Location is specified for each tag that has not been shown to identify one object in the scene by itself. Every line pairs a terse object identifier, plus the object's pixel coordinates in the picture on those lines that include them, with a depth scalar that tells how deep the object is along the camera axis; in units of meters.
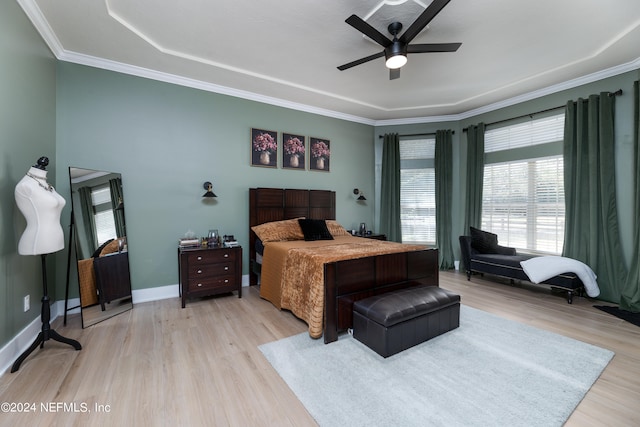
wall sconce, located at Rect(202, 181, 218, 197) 3.70
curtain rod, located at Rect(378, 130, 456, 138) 5.26
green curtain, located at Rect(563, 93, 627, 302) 3.38
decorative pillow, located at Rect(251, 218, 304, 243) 3.77
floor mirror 2.76
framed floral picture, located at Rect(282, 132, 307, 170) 4.50
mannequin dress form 1.98
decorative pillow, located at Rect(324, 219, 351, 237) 4.41
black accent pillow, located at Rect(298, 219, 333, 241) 3.85
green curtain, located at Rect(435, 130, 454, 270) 5.16
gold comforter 2.40
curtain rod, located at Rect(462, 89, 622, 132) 3.37
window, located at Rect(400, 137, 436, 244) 5.36
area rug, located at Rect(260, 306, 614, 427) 1.56
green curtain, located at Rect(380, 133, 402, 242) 5.36
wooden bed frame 2.38
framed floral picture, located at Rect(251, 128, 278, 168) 4.20
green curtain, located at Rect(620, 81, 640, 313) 3.10
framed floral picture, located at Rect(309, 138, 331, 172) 4.79
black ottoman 2.13
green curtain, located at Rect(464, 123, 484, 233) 4.80
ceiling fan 2.00
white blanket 3.32
